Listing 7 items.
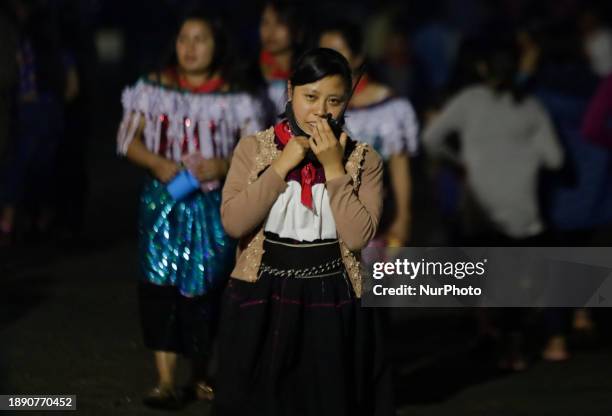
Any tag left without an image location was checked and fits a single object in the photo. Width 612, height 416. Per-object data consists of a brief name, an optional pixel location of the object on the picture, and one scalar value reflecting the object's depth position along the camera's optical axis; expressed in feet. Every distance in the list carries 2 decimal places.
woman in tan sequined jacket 32.21
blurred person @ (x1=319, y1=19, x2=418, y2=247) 42.91
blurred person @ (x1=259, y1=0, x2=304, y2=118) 46.06
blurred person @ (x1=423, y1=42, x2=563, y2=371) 47.35
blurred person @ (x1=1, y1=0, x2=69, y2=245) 62.63
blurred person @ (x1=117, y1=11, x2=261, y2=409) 40.23
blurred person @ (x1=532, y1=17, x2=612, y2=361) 50.17
